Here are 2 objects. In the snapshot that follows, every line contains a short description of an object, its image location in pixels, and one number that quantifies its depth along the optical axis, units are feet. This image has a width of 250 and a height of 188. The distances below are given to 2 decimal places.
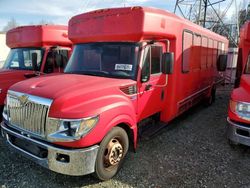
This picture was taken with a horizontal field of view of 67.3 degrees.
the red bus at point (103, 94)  8.62
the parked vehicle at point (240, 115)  12.02
